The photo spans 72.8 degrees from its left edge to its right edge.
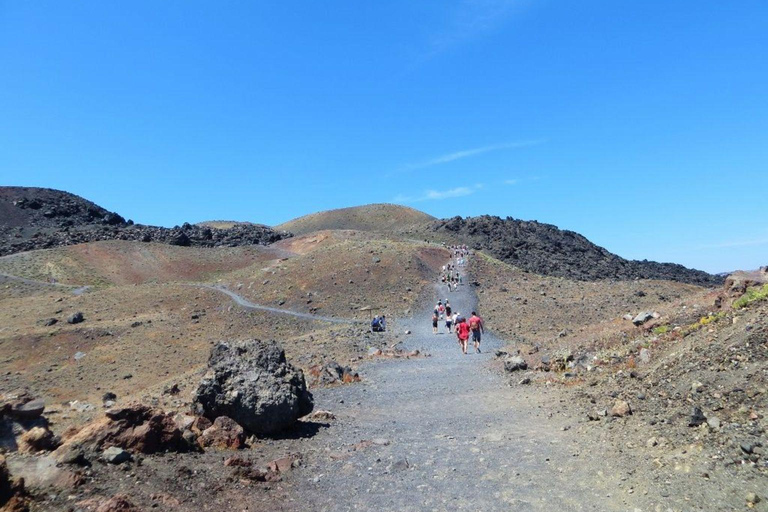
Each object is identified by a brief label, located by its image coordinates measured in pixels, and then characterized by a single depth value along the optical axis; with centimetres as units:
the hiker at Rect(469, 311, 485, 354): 2030
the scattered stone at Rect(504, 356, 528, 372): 1476
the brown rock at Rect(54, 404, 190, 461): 604
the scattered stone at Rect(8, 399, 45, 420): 725
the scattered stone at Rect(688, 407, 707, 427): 698
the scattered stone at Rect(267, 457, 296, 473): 727
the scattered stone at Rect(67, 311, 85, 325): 3794
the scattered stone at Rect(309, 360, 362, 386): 1478
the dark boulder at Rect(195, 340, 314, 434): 901
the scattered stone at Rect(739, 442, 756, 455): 590
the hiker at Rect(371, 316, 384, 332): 2744
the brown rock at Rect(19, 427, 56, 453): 621
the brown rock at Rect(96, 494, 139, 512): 500
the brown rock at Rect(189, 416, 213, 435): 843
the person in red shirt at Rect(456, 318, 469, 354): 2019
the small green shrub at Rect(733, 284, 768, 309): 1091
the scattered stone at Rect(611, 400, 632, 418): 839
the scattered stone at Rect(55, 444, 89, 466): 563
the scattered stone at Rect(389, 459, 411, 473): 732
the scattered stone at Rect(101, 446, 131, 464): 600
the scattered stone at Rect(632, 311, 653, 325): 1515
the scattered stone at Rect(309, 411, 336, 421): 1052
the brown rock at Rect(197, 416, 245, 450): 800
